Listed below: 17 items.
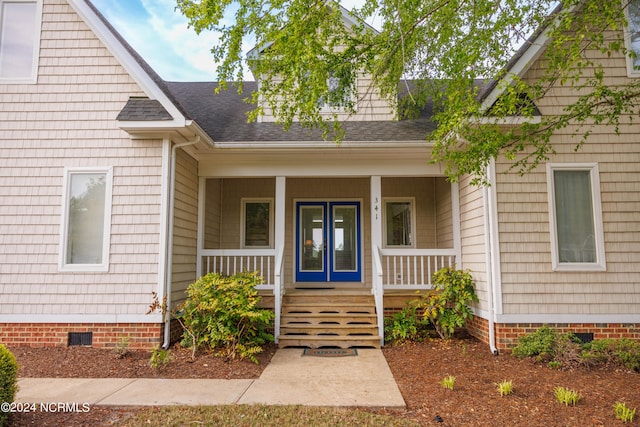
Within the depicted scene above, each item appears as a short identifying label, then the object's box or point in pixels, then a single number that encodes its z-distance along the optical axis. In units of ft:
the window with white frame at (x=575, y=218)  19.34
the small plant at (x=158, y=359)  16.84
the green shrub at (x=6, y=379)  10.89
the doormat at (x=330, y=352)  19.85
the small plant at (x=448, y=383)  14.52
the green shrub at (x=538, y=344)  17.79
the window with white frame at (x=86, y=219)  19.92
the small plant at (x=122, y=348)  18.71
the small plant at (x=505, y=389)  13.78
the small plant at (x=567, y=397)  12.93
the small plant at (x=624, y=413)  11.66
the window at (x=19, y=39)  20.90
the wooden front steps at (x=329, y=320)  21.18
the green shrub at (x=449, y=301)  21.09
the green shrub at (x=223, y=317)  18.58
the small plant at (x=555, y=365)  16.72
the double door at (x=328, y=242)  29.94
